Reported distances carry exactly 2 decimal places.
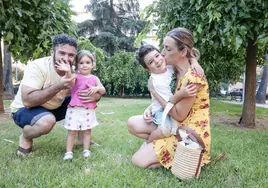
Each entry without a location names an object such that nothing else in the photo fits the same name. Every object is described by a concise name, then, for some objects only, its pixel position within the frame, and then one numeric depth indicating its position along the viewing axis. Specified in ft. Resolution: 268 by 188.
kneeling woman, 6.29
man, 7.46
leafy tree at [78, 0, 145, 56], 55.42
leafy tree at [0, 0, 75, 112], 12.10
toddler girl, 7.88
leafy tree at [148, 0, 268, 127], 10.25
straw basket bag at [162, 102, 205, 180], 5.98
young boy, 6.93
